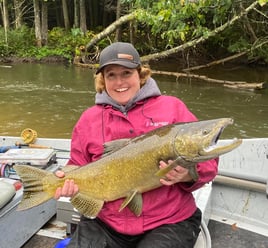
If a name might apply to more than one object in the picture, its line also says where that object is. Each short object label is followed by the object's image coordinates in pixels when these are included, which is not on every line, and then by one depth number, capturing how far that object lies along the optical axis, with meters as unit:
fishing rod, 3.04
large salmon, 1.40
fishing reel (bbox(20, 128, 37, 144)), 3.20
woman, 1.68
